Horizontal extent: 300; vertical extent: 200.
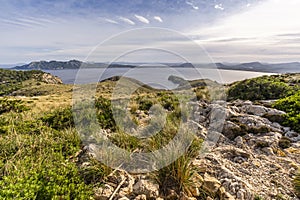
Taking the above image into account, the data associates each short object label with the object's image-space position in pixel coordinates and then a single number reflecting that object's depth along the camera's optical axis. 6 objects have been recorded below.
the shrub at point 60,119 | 4.03
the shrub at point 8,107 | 8.92
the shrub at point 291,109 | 4.44
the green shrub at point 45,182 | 1.51
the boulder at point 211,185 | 2.23
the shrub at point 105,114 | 4.09
